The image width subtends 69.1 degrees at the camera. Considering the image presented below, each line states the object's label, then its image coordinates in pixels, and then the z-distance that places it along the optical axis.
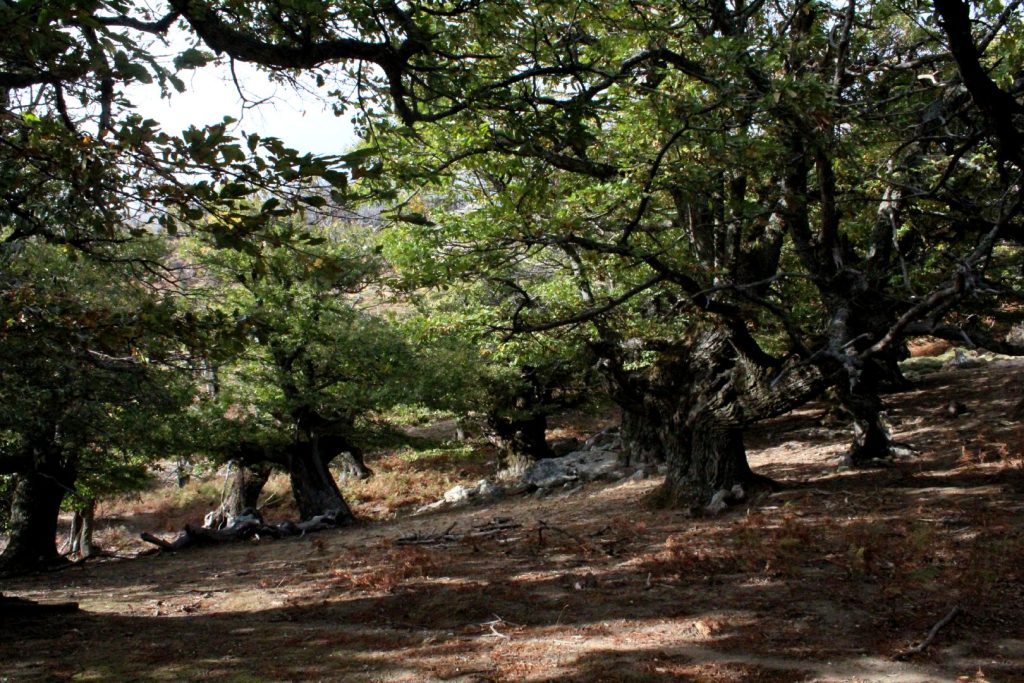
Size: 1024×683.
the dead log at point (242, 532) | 16.77
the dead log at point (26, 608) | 7.59
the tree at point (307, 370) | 16.25
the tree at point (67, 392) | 5.21
